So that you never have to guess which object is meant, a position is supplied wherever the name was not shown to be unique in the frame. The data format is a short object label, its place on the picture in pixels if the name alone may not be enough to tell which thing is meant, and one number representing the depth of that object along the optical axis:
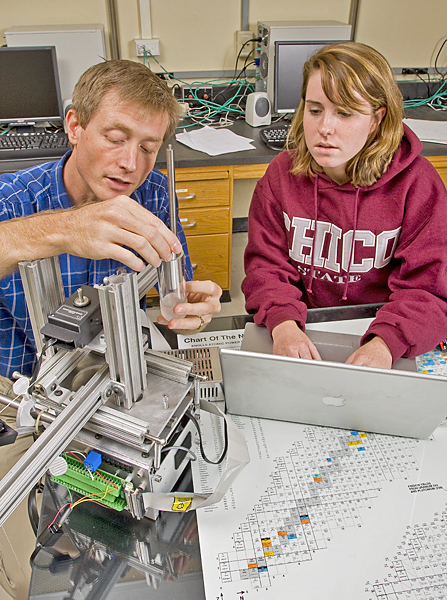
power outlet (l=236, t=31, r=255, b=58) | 2.85
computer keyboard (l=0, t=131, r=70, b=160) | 2.20
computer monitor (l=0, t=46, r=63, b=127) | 2.34
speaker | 2.59
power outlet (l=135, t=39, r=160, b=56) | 2.77
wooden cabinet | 2.38
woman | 1.14
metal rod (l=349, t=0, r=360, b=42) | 2.88
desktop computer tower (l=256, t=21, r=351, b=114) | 2.53
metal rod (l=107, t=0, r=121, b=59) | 2.69
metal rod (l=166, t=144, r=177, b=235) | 0.75
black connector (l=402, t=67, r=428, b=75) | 3.07
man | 0.80
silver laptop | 0.83
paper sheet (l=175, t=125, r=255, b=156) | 2.37
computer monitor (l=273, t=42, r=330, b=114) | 2.52
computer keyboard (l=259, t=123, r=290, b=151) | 2.42
